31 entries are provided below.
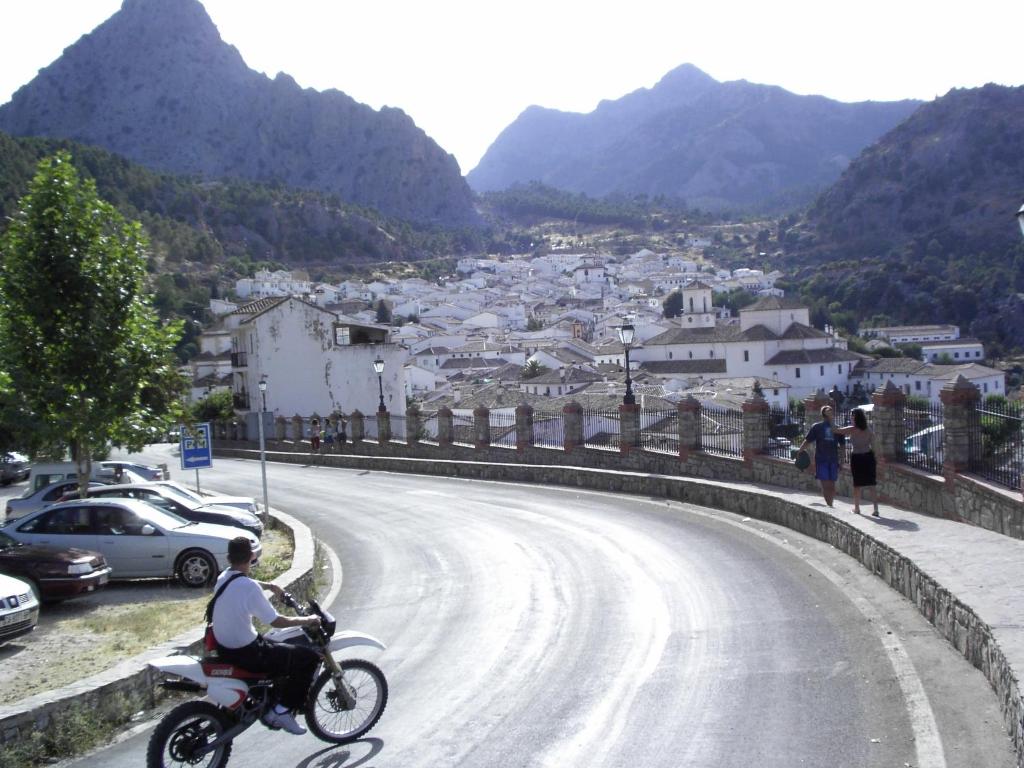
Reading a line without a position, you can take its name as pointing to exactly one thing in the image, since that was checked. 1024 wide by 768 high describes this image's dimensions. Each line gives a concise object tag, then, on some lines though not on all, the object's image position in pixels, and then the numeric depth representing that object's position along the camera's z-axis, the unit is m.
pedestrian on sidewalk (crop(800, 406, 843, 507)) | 14.89
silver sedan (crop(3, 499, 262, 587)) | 13.96
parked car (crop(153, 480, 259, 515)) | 20.94
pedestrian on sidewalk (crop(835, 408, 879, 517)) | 13.79
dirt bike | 6.63
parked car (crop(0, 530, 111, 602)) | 12.14
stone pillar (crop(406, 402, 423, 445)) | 35.38
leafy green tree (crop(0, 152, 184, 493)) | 15.67
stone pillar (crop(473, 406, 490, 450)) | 30.98
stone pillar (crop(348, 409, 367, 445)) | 39.76
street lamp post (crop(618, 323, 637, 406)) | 23.94
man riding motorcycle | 6.88
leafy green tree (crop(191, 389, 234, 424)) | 62.34
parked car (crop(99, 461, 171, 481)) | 27.62
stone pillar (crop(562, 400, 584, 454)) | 26.66
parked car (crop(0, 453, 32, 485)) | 35.81
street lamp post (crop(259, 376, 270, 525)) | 19.94
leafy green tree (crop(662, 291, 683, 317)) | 168.21
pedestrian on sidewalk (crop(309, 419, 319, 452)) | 40.75
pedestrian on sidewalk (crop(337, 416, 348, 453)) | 40.15
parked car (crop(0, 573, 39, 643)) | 9.87
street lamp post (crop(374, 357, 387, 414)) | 35.18
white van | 25.33
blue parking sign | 20.59
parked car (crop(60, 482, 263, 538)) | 17.38
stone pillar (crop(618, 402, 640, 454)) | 24.70
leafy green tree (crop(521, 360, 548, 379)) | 108.12
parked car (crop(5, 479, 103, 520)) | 20.58
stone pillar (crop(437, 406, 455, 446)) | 33.16
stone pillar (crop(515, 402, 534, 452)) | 28.83
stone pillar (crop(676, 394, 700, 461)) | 22.17
